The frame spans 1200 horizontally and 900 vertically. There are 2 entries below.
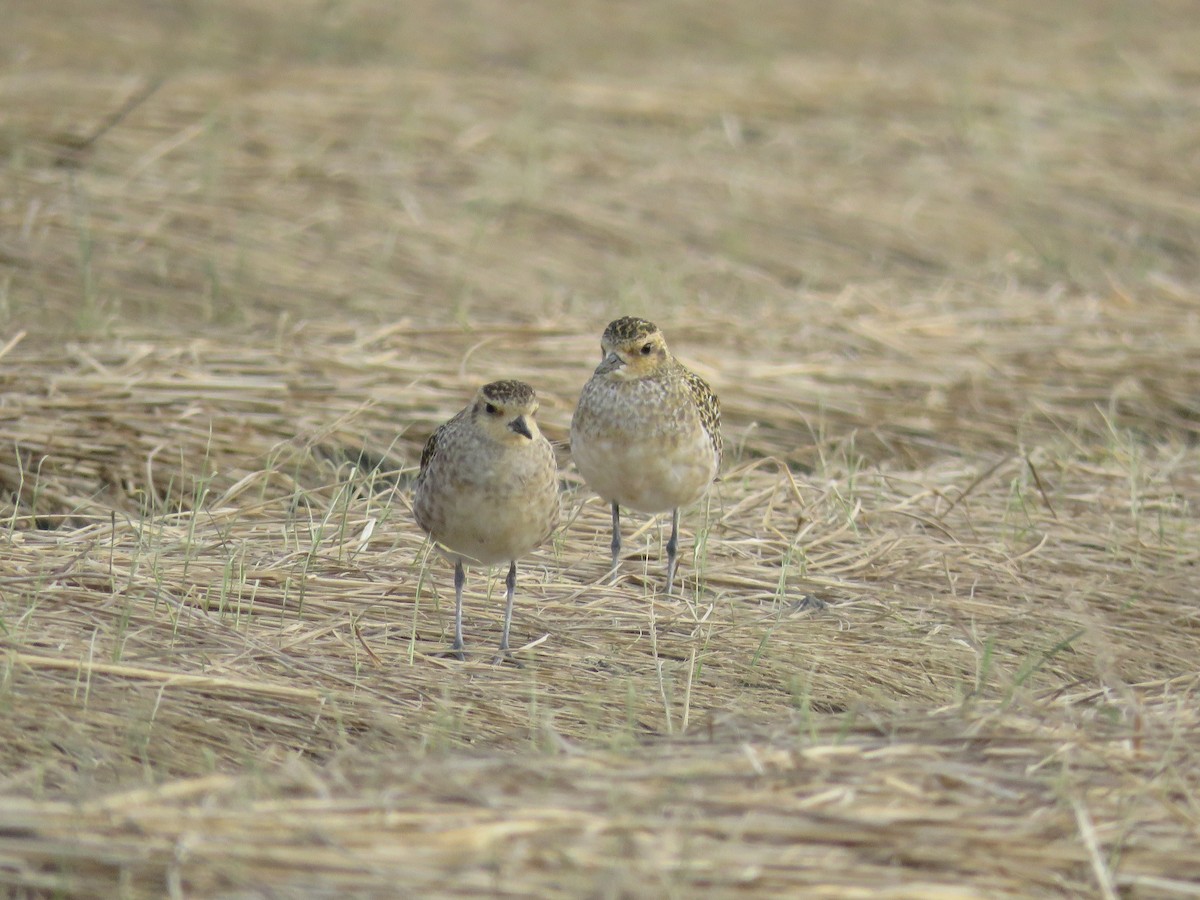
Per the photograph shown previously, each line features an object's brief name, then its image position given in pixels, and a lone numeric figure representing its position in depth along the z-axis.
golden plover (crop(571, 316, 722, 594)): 12.75
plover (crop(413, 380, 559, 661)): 10.78
